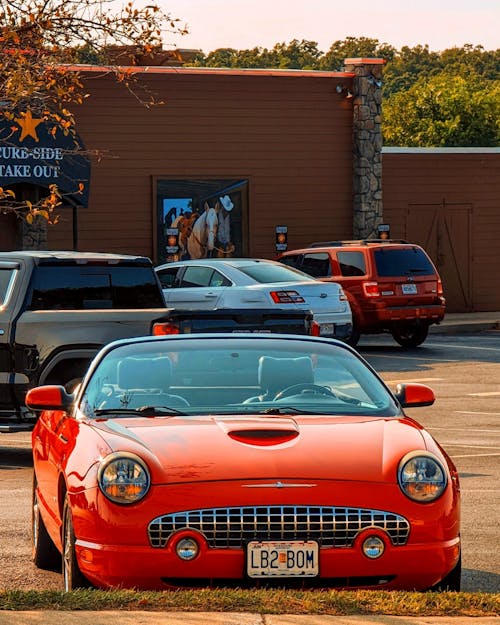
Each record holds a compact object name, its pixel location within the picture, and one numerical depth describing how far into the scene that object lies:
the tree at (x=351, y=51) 137.25
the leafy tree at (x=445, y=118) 77.62
